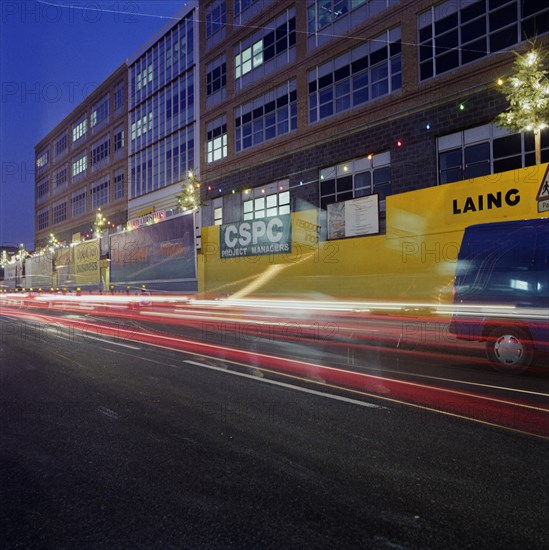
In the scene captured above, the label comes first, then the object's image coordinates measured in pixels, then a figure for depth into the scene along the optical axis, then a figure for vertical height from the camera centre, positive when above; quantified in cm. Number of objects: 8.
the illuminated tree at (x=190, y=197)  2728 +542
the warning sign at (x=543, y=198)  1070 +202
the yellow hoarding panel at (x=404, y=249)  1279 +105
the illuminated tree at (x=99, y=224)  3997 +561
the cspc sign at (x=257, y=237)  1861 +198
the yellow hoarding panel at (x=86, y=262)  2560 +133
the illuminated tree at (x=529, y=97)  1224 +514
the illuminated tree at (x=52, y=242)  4825 +485
